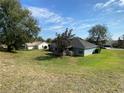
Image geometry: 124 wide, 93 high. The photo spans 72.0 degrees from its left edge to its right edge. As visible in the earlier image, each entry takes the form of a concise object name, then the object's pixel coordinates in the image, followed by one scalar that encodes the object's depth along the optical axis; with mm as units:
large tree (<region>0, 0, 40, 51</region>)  17674
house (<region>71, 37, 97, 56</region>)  18943
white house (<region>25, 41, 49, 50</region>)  31038
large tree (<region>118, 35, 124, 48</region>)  39577
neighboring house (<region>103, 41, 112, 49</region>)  42825
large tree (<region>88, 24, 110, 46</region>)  38330
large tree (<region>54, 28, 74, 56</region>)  16959
